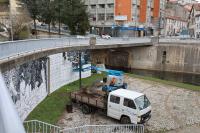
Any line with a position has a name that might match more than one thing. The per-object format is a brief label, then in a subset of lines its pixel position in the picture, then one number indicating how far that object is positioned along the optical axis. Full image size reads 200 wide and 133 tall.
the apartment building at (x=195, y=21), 77.25
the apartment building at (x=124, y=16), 64.88
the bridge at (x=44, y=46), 12.98
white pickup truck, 15.66
